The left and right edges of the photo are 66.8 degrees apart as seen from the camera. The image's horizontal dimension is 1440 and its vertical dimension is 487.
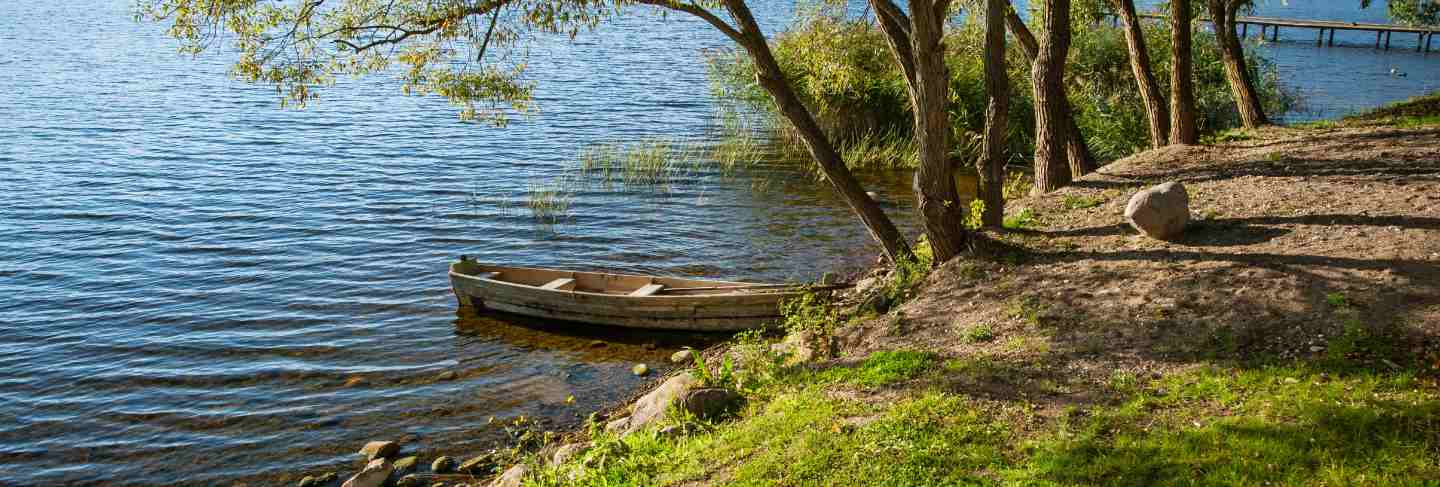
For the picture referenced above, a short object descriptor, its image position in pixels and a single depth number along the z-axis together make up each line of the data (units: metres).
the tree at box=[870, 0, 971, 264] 12.28
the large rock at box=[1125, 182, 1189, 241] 12.41
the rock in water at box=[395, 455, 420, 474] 11.93
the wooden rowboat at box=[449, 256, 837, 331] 15.44
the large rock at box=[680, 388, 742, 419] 9.84
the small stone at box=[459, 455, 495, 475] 11.83
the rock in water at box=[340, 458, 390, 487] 11.40
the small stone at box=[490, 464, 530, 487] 10.35
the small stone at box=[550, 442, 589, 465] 10.38
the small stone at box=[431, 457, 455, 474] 11.92
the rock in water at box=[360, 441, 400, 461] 12.30
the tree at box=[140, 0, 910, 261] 12.30
